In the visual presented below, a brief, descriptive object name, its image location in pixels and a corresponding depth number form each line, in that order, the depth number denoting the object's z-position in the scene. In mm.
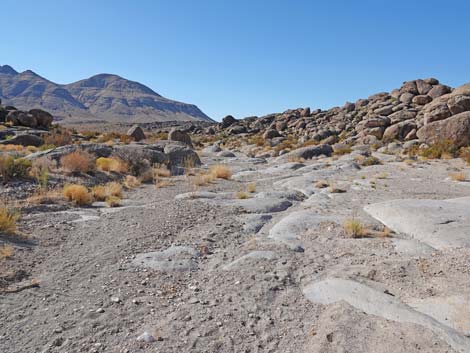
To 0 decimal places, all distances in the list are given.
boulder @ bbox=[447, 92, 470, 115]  25394
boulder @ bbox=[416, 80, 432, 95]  39812
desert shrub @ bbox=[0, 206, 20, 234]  6523
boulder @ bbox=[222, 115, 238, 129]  69050
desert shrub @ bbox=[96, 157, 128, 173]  14987
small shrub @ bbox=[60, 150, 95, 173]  13227
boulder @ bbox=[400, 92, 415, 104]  39134
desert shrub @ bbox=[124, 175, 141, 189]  13047
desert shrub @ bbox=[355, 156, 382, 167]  18984
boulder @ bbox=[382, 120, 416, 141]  28266
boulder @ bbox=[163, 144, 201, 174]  19336
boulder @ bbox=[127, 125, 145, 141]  32125
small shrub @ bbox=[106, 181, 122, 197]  10861
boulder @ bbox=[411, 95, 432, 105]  37188
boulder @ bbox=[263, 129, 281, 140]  46225
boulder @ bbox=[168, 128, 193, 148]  32906
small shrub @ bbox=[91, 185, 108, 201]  10379
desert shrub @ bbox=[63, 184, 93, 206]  9660
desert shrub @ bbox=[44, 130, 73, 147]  22578
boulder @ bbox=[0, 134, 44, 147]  22588
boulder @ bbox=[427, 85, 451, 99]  36625
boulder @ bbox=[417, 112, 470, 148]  20609
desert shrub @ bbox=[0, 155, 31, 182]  11023
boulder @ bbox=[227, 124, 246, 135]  58656
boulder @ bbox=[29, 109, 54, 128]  37469
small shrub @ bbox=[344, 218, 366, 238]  6836
